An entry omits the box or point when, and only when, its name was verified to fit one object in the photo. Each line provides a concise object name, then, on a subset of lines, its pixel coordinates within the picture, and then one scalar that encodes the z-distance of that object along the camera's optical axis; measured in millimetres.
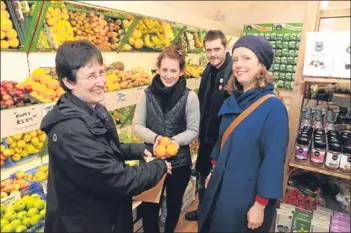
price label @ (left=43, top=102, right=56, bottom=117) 1433
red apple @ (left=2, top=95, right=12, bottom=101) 1293
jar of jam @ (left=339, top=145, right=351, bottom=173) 1796
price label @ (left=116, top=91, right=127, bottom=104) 2017
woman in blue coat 1354
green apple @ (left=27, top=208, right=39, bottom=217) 1491
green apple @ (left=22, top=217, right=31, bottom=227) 1455
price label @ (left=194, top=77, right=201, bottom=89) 3141
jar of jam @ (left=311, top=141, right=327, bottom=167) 1875
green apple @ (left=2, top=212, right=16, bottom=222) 1401
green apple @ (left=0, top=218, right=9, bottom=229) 1380
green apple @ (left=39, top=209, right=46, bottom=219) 1551
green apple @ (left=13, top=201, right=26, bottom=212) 1463
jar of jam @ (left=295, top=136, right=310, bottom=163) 1938
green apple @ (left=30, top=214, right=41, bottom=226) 1482
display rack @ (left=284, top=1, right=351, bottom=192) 1764
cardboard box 1517
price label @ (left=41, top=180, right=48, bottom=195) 1665
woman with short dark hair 1054
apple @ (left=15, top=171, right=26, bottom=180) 1569
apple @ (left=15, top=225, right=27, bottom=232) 1405
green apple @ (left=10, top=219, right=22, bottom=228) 1405
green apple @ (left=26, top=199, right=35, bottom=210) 1513
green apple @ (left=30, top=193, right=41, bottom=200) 1579
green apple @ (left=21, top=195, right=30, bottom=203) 1528
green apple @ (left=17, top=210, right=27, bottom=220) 1453
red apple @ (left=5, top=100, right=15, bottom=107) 1284
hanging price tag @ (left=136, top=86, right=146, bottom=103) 2239
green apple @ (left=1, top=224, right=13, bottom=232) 1376
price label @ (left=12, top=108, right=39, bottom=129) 1294
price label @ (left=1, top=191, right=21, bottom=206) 1433
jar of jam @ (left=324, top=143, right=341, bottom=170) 1816
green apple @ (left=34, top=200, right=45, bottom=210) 1545
